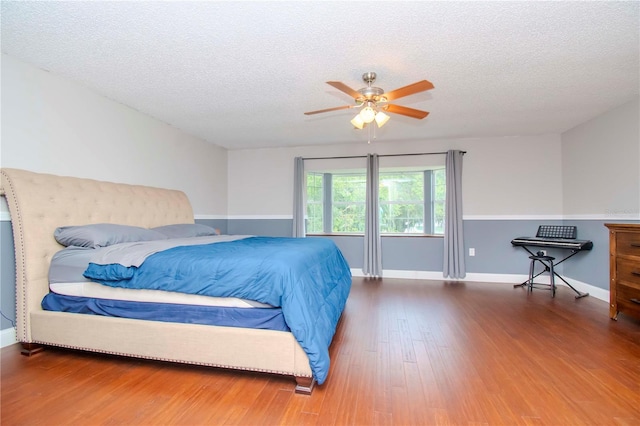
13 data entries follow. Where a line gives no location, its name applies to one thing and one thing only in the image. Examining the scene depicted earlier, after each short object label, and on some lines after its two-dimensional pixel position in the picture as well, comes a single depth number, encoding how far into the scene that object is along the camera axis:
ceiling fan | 2.23
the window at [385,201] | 5.34
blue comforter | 1.78
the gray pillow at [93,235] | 2.39
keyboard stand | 3.84
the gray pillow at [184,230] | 3.30
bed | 1.84
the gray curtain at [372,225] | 5.00
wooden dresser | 2.72
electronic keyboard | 3.76
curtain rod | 4.91
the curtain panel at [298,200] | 5.28
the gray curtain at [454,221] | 4.76
